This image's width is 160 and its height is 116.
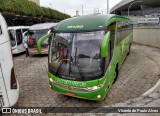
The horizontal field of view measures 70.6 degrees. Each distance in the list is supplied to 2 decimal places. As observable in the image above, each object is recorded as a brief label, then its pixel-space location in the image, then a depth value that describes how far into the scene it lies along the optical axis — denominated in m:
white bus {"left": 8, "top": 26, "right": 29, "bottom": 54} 9.60
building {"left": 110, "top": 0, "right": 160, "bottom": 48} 10.48
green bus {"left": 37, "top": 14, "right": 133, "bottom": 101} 3.38
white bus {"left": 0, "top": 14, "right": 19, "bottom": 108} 3.04
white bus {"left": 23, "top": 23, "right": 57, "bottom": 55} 9.13
